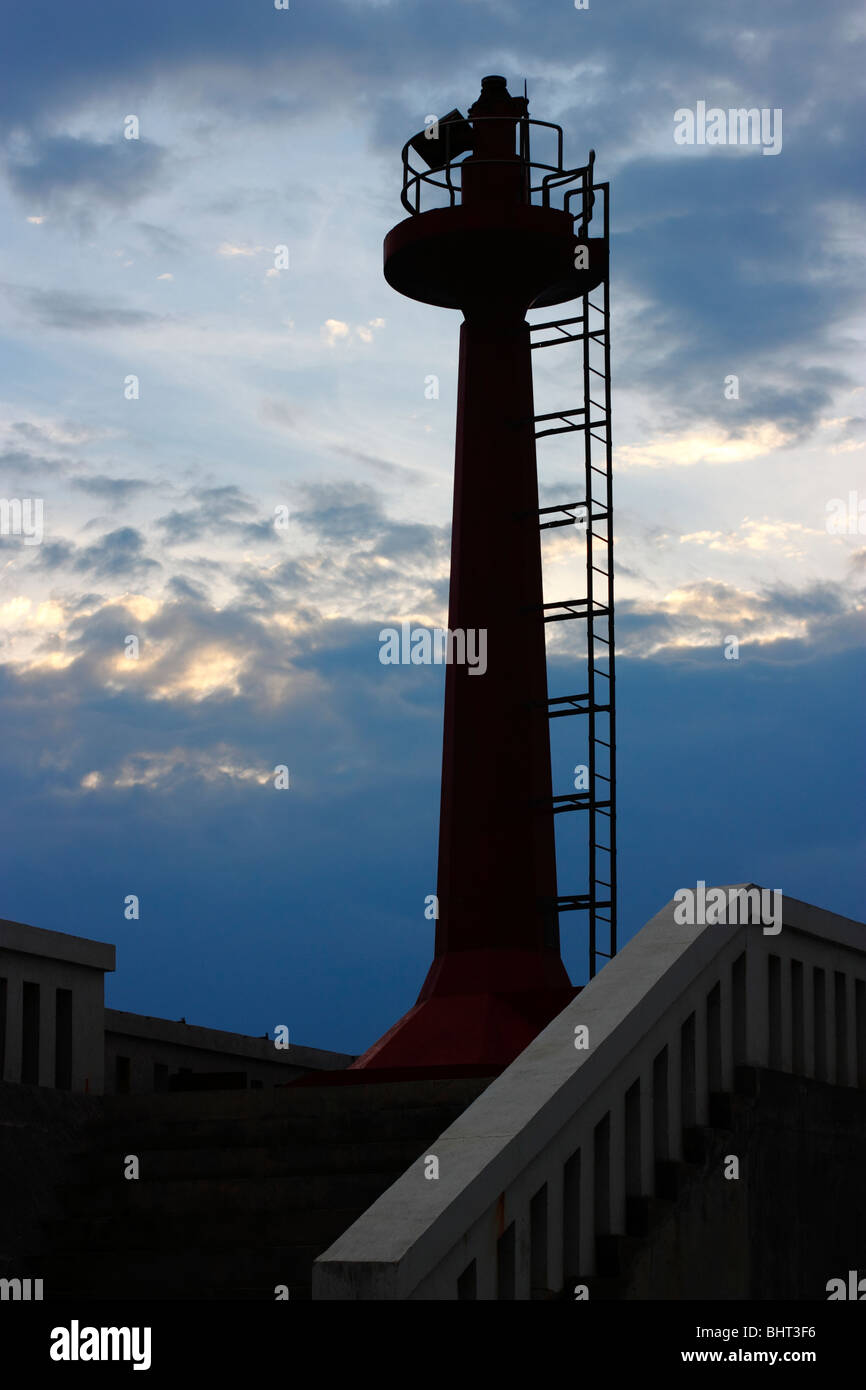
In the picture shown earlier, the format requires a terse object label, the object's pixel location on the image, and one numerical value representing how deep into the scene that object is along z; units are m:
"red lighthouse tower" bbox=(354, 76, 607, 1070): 20.89
